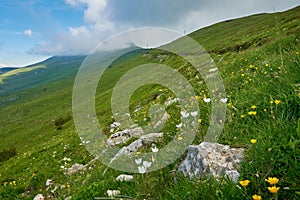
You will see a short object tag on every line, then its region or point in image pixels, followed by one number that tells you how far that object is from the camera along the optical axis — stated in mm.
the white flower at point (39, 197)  9793
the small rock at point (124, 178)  5054
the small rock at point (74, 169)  10797
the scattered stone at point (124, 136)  10625
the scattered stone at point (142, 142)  6891
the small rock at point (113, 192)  4403
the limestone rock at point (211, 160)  3754
